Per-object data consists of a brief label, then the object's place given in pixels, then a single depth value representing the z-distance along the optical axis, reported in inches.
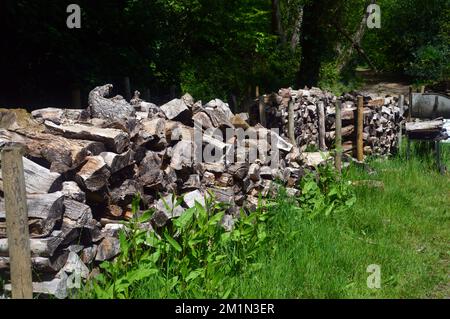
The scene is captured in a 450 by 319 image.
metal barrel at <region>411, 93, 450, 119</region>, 467.5
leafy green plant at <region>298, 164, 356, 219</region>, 244.1
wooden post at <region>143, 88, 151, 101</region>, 407.5
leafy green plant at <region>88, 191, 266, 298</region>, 151.3
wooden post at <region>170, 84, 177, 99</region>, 450.9
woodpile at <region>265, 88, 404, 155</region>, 428.5
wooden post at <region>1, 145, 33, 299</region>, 123.6
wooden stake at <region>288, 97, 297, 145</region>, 363.1
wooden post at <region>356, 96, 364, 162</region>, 417.4
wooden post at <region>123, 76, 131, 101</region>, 376.5
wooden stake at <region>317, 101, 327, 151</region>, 423.2
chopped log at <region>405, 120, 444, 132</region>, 394.0
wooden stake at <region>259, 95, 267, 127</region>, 415.2
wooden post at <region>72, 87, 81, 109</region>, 352.2
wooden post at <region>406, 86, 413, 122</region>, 498.0
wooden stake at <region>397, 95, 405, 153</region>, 464.9
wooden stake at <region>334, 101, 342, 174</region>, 312.2
